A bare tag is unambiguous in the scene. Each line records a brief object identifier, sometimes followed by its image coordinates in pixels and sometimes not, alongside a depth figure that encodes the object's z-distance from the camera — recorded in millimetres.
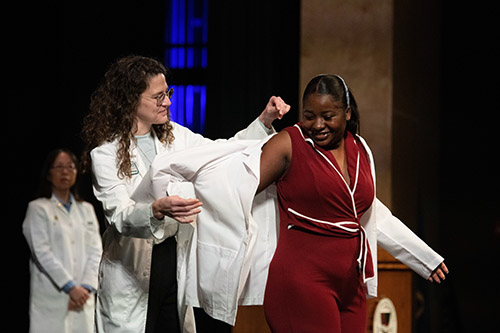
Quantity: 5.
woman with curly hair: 6191
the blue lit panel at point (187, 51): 12086
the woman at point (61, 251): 11500
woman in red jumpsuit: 5453
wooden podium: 7957
